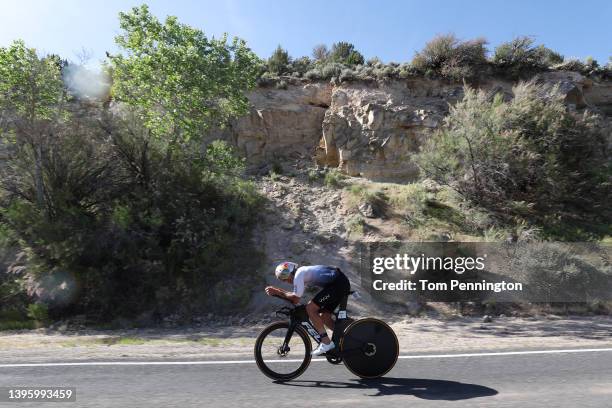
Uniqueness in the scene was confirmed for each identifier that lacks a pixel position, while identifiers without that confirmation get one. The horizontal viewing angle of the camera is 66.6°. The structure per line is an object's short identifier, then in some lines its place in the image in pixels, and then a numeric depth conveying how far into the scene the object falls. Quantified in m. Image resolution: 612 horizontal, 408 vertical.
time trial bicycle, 5.98
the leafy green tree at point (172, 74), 14.20
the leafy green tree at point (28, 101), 13.91
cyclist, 6.01
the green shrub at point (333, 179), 19.20
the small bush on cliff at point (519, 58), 23.67
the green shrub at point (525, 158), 16.47
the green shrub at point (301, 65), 25.46
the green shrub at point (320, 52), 33.81
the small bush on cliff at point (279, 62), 25.49
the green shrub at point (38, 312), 12.15
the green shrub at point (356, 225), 15.76
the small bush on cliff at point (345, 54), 28.91
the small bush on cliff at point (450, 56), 23.52
